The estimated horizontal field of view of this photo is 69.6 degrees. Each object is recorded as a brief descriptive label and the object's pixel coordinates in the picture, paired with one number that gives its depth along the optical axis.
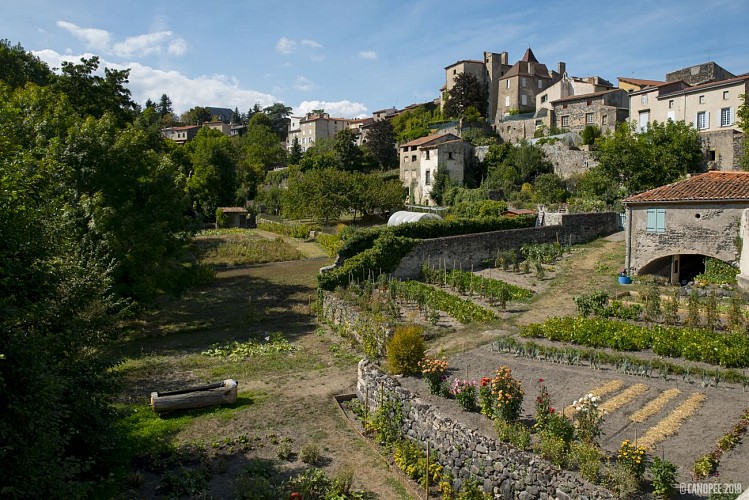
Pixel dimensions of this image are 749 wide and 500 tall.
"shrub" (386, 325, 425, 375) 14.33
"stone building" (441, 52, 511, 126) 75.69
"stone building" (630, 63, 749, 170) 38.91
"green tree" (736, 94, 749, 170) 34.34
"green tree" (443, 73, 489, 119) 71.62
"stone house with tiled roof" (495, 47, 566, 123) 71.44
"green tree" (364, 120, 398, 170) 70.88
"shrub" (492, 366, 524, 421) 10.80
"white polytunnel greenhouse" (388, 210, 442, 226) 38.31
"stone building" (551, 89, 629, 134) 54.72
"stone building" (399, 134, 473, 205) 54.06
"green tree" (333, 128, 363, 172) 66.12
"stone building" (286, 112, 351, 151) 107.25
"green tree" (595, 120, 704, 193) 37.25
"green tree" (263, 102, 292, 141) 125.38
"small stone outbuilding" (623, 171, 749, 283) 22.81
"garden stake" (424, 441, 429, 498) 9.57
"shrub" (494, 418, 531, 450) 9.80
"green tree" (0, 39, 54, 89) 36.00
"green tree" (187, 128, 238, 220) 63.59
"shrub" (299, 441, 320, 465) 11.27
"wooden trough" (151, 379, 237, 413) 13.64
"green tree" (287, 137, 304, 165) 79.12
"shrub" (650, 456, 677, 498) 8.30
